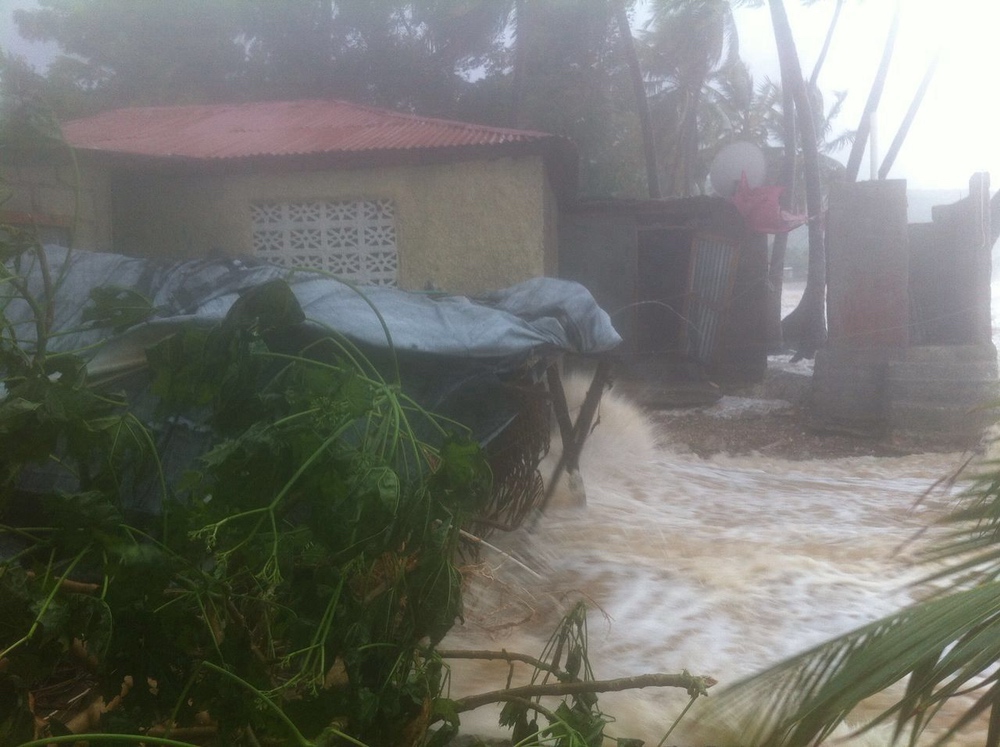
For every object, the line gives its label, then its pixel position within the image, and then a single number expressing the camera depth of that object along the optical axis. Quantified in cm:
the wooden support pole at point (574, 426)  407
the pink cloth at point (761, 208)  922
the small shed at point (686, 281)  914
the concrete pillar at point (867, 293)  691
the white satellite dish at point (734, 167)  1099
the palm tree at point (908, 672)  85
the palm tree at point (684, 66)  1772
